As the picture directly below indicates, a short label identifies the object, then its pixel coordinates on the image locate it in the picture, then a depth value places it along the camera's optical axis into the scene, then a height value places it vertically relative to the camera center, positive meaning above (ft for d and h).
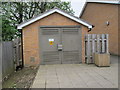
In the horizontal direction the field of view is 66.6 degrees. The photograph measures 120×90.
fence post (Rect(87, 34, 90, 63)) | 18.50 -1.03
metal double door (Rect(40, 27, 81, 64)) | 18.50 -0.31
